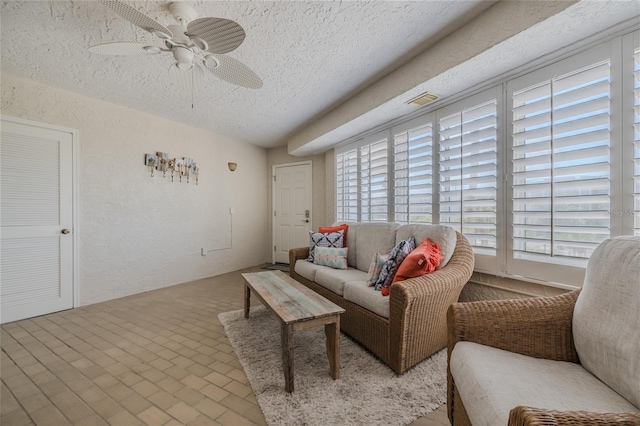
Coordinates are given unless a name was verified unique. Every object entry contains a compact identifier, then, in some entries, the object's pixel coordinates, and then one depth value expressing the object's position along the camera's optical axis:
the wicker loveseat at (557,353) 0.83
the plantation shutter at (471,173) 2.13
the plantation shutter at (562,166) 1.57
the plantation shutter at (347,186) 3.87
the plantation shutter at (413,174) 2.69
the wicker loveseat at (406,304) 1.67
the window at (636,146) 1.44
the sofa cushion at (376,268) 2.21
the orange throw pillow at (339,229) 3.24
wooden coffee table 1.55
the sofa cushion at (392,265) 2.04
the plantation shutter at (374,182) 3.33
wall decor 3.66
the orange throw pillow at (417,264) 1.86
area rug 1.38
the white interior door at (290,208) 5.02
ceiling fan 1.42
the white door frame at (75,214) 3.01
